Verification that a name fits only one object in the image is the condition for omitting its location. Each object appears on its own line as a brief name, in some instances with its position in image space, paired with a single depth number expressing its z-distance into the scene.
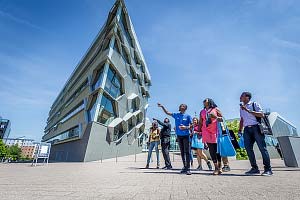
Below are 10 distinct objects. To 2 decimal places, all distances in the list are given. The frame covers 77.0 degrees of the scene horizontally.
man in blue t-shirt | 4.91
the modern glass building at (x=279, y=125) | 40.44
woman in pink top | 4.61
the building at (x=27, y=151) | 137.95
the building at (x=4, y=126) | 94.72
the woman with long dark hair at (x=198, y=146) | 6.33
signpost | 11.03
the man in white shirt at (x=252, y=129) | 4.18
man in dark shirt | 6.92
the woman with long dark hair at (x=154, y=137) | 7.92
